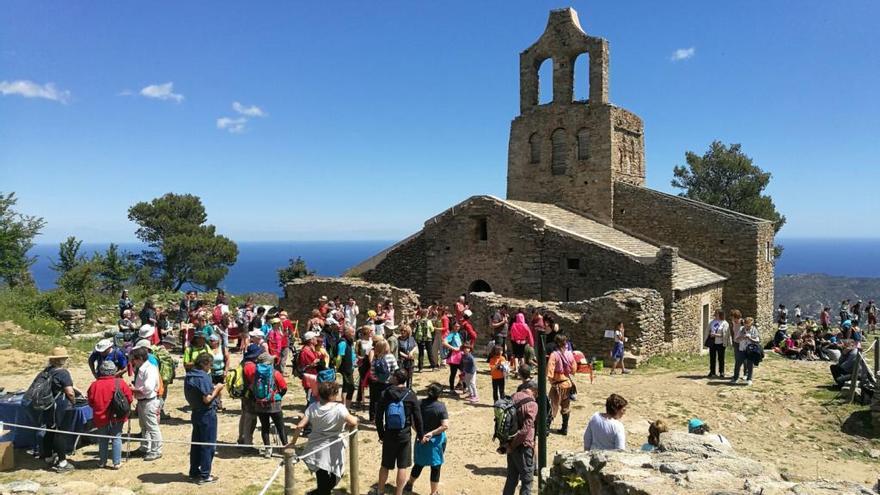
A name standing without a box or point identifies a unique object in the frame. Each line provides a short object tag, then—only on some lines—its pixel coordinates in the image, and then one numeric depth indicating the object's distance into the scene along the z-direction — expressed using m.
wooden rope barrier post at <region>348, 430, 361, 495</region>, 6.73
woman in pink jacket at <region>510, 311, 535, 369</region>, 13.85
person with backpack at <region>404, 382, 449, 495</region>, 6.89
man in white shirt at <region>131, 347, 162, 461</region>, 7.99
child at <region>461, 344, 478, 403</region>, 11.36
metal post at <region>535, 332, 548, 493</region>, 7.00
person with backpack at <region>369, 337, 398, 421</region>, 9.00
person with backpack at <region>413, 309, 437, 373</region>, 13.84
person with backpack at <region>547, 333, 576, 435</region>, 9.41
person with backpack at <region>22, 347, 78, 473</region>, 7.60
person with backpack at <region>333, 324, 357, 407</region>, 9.98
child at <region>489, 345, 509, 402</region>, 10.49
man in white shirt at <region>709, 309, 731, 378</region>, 13.38
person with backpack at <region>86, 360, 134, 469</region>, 7.50
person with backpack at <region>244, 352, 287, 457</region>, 8.09
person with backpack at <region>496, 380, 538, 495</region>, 6.63
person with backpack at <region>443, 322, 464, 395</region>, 11.66
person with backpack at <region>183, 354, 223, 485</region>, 7.36
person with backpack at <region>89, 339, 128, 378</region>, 8.80
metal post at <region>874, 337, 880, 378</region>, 12.01
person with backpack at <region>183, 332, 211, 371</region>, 9.18
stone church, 18.80
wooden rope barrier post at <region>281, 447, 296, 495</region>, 5.93
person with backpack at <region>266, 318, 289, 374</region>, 11.26
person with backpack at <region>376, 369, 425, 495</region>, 6.73
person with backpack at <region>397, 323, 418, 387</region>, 10.80
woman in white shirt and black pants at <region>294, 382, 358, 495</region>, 6.54
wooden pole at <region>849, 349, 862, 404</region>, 11.55
